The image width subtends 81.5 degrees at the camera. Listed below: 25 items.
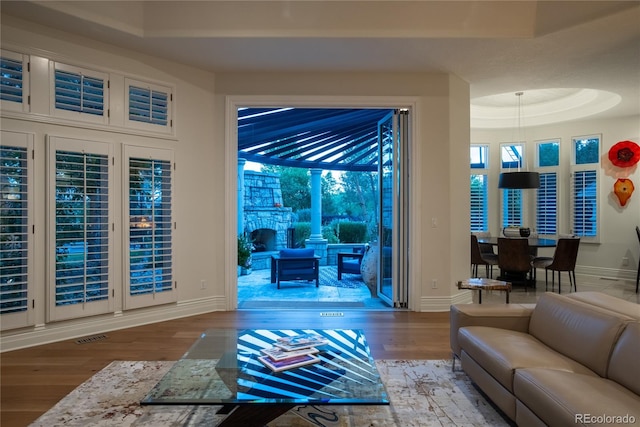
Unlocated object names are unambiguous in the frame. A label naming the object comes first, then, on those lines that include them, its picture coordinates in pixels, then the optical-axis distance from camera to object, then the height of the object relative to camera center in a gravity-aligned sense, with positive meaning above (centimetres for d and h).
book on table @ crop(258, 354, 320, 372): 219 -89
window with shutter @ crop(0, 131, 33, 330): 353 -12
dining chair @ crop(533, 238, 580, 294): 598 -66
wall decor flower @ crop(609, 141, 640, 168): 696 +116
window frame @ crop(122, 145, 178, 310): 427 -16
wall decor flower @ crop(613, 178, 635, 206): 703 +49
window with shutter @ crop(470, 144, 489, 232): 848 +46
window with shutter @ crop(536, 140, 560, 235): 785 +59
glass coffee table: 187 -92
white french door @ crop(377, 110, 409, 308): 513 +2
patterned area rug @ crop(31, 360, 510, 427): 233 -130
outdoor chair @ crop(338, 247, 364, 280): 812 -106
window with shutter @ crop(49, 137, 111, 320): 383 -12
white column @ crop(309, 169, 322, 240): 1068 +45
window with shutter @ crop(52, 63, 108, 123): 385 +132
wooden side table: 379 -73
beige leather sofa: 175 -87
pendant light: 654 +63
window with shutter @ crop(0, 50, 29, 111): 354 +131
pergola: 629 +164
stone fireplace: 1231 +9
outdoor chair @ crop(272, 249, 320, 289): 725 -97
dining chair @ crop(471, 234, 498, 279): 673 -78
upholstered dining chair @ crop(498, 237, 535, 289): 607 -66
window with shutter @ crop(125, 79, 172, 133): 434 +132
